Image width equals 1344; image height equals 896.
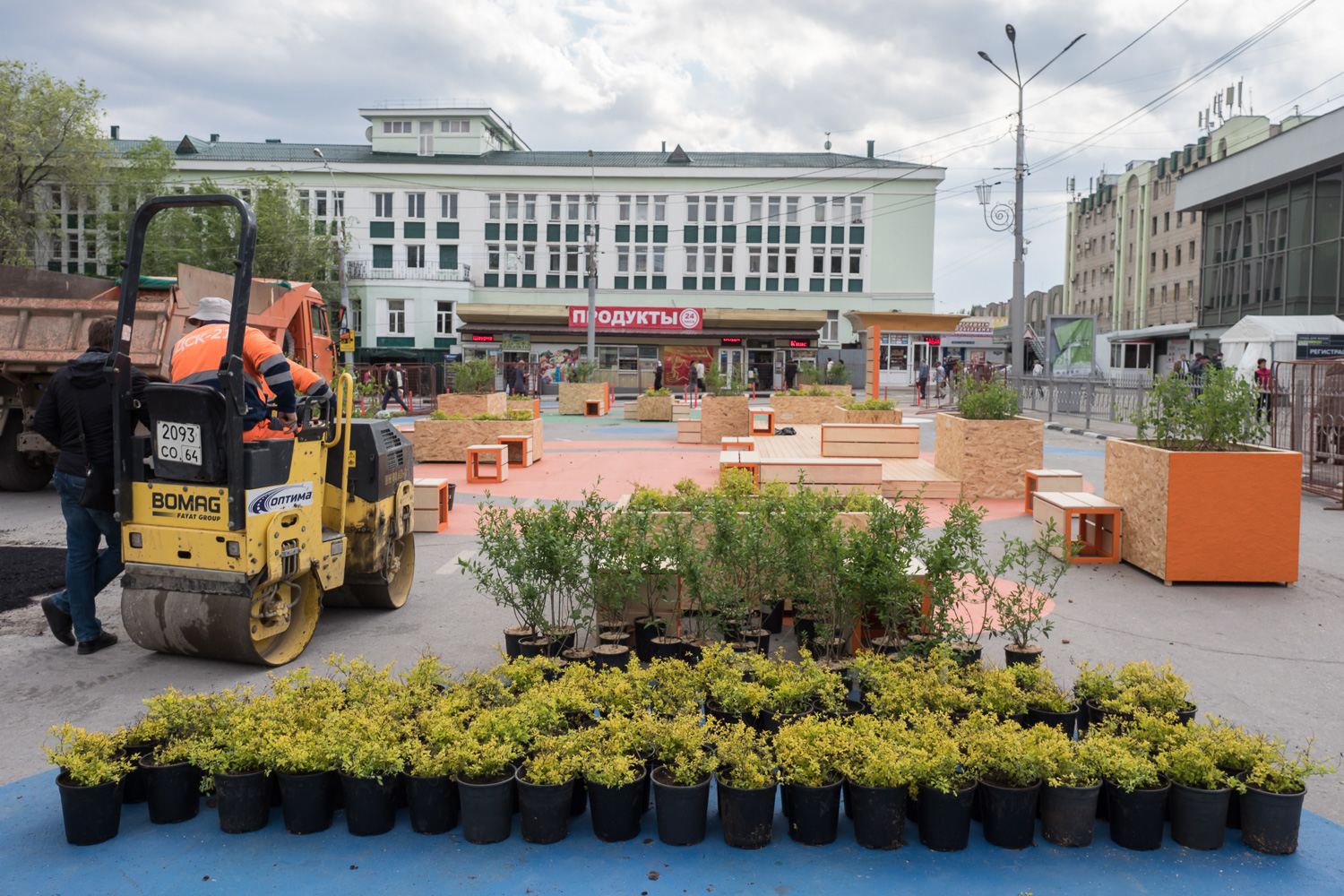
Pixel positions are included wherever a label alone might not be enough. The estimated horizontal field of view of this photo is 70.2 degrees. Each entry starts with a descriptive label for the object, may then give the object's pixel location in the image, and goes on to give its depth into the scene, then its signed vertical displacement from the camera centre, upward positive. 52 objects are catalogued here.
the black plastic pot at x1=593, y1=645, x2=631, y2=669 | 5.45 -1.47
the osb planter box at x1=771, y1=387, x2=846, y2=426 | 23.44 -0.06
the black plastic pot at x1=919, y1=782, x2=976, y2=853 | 3.71 -1.60
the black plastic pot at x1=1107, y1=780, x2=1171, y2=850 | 3.72 -1.58
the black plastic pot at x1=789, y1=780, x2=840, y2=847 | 3.75 -1.60
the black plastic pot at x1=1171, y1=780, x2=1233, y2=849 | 3.71 -1.57
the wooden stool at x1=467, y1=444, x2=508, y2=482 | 15.39 -1.00
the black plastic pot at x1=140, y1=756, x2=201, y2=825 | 3.93 -1.63
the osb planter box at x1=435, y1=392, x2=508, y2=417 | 19.91 -0.07
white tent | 24.28 +2.04
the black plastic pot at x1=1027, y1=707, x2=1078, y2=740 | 4.53 -1.47
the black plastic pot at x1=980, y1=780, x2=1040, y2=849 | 3.72 -1.59
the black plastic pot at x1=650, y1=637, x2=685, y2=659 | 5.59 -1.43
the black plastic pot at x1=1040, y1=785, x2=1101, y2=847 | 3.74 -1.58
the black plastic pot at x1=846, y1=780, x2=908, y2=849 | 3.71 -1.59
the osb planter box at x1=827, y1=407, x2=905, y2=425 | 17.66 -0.19
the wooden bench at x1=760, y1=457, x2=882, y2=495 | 12.08 -0.84
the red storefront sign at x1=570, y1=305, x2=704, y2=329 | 54.86 +4.93
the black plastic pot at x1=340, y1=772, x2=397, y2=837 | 3.83 -1.63
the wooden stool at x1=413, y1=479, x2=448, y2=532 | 10.84 -1.21
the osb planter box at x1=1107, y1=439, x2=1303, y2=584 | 8.02 -0.87
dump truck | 12.62 +0.85
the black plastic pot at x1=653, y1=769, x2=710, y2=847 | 3.74 -1.60
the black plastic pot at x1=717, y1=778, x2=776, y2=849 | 3.71 -1.60
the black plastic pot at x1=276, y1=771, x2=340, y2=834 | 3.85 -1.63
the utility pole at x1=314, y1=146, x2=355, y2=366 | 54.78 +8.51
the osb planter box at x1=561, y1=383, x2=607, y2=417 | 33.53 +0.28
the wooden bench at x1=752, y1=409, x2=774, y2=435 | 20.59 -0.36
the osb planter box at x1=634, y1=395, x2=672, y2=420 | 29.95 -0.13
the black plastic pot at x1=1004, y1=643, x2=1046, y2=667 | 5.42 -1.40
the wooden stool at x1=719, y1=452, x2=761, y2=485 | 12.52 -0.75
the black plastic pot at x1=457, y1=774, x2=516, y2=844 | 3.77 -1.61
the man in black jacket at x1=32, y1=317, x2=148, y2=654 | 5.89 -0.34
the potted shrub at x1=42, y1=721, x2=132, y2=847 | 3.76 -1.58
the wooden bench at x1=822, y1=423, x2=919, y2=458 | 15.43 -0.53
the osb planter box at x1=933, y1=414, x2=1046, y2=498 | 13.29 -0.64
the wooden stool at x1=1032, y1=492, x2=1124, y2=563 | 9.12 -1.09
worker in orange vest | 5.49 +0.19
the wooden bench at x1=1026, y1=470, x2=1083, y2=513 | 11.77 -0.87
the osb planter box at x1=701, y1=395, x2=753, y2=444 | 22.11 -0.30
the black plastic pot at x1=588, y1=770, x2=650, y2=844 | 3.77 -1.61
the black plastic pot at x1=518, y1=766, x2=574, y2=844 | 3.76 -1.61
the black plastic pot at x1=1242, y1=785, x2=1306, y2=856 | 3.66 -1.57
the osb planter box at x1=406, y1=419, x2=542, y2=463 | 17.86 -0.63
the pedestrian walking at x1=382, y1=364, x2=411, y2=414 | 31.43 +0.45
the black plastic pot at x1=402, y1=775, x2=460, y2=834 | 3.83 -1.62
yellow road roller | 5.24 -0.65
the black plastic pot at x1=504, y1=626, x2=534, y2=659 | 5.73 -1.42
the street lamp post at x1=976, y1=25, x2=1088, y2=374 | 27.09 +3.97
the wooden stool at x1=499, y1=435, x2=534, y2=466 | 17.20 -0.86
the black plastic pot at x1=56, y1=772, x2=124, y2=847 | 3.75 -1.65
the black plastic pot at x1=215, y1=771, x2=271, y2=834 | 3.86 -1.63
